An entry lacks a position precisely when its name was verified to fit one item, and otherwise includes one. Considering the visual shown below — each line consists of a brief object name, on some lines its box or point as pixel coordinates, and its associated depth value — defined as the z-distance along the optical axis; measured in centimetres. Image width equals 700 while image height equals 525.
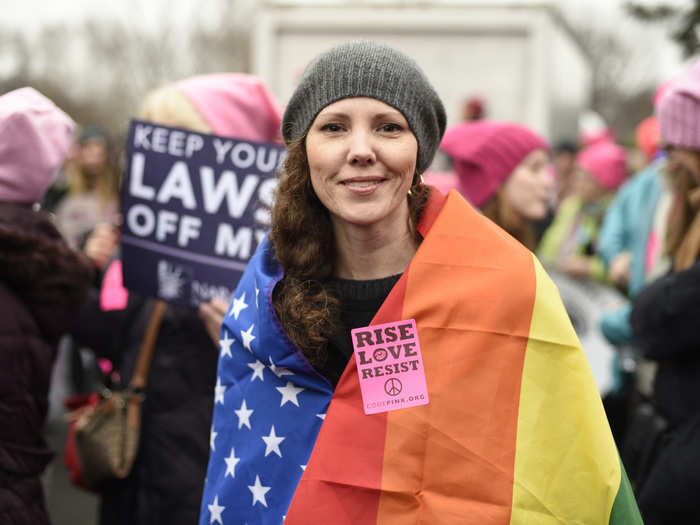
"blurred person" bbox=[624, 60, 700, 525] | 271
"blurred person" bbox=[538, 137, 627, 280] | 656
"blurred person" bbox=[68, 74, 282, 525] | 303
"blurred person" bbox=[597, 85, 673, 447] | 405
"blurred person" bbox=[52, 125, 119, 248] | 665
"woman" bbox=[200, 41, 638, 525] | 190
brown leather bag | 306
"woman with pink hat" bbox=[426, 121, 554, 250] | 397
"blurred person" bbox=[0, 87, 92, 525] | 254
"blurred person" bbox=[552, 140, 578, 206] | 1007
